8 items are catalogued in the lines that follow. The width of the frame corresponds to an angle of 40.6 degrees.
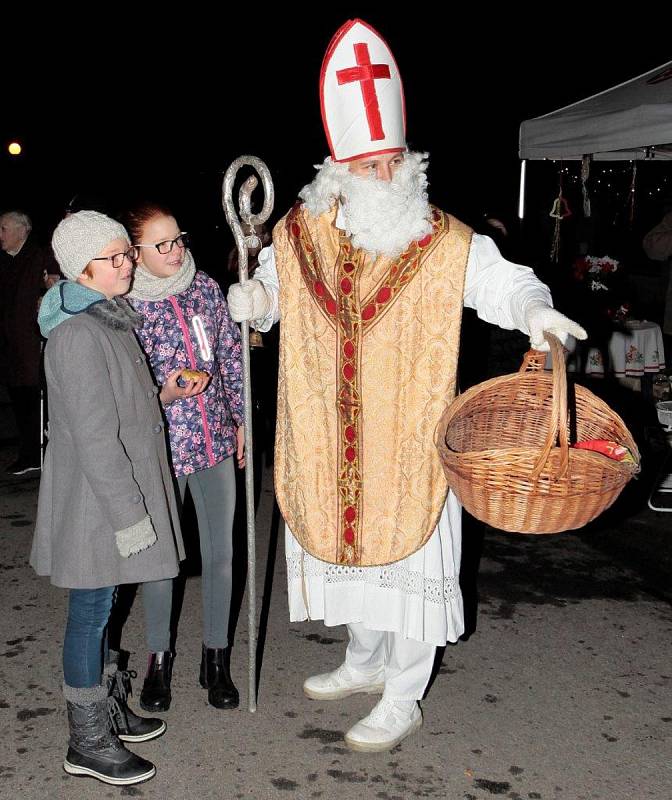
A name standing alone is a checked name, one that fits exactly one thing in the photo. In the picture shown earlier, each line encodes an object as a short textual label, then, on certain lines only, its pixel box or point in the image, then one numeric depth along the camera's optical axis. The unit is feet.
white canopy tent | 19.13
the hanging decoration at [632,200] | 25.61
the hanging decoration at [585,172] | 24.30
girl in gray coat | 8.88
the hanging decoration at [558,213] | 25.40
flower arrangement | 26.14
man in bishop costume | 9.82
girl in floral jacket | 10.37
